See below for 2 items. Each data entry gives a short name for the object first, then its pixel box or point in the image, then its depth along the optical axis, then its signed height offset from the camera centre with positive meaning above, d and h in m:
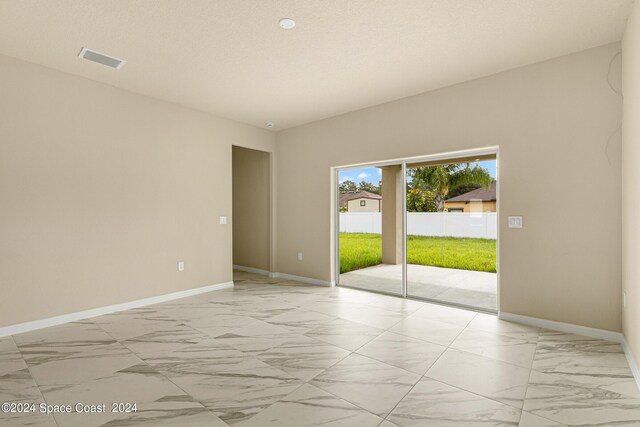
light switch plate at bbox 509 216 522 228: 3.61 -0.01
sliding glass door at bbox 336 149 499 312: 4.11 -0.12
